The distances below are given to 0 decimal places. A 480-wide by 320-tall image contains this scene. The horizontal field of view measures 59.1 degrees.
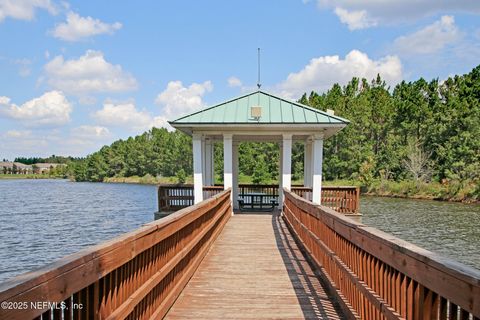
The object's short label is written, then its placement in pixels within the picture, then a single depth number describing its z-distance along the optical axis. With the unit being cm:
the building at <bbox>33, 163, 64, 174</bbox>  16708
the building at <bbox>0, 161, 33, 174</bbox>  16062
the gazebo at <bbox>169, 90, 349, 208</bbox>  1170
